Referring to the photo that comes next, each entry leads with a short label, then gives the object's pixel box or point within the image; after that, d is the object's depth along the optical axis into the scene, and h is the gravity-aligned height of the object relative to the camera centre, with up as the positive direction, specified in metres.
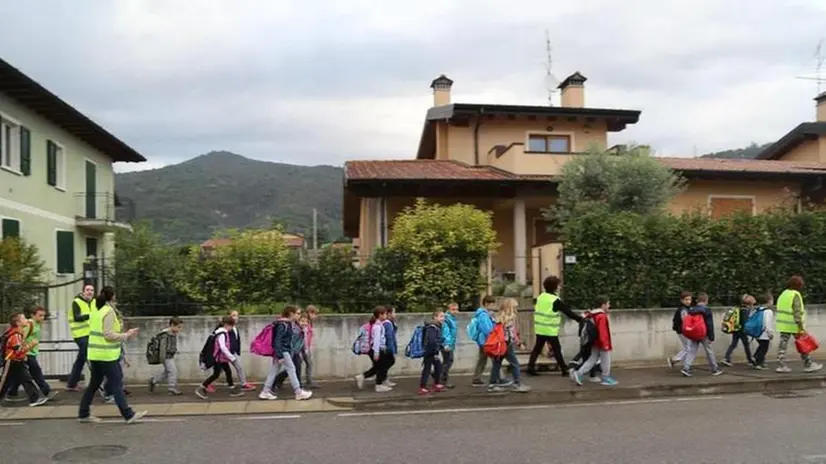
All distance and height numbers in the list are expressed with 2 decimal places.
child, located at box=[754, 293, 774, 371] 13.59 -1.50
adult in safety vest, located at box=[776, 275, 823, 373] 13.26 -1.12
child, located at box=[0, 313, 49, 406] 11.14 -1.31
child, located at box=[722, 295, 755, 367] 13.95 -1.42
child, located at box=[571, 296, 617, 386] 12.09 -1.49
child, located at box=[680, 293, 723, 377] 13.02 -1.56
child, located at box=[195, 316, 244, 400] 12.01 -1.48
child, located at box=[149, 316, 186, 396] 12.19 -1.41
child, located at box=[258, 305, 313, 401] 11.64 -1.42
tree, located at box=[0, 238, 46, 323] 13.81 -0.14
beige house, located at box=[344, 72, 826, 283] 21.30 +2.66
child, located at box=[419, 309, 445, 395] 11.65 -1.41
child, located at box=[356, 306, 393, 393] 11.82 -1.41
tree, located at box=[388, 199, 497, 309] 14.63 +0.16
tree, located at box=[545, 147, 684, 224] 20.19 +2.08
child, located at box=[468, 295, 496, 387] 11.81 -1.02
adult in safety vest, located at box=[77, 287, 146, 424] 9.79 -1.05
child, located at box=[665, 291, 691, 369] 13.16 -1.04
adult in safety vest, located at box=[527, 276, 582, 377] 12.59 -0.95
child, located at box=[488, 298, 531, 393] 11.65 -1.40
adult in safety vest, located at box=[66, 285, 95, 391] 11.00 -0.89
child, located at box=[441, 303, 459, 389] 11.89 -1.25
